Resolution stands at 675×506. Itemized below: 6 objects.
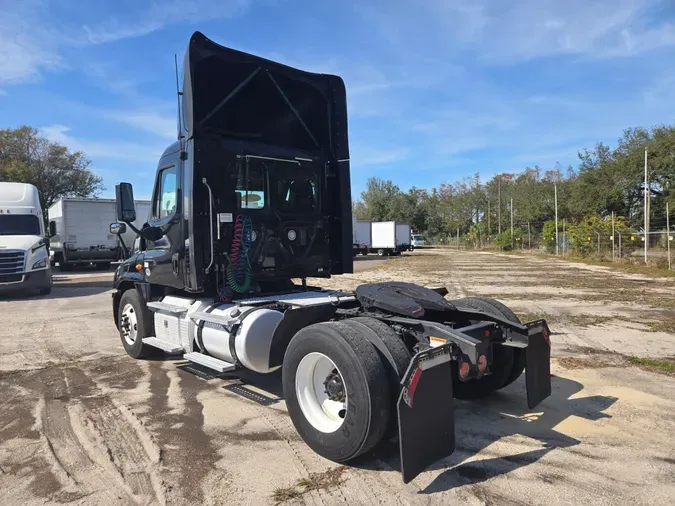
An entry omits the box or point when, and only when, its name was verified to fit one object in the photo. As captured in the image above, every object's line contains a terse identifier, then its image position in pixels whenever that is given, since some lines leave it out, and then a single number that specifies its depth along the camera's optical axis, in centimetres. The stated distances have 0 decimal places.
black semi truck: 356
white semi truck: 1419
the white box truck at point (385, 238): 4799
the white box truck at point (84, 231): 2434
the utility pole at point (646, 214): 3492
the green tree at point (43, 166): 3999
